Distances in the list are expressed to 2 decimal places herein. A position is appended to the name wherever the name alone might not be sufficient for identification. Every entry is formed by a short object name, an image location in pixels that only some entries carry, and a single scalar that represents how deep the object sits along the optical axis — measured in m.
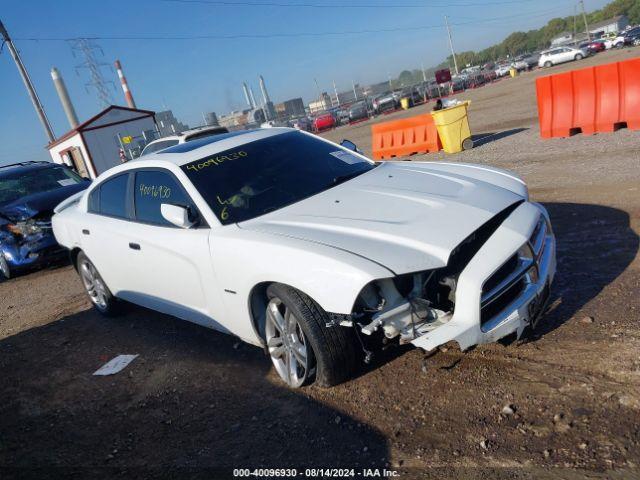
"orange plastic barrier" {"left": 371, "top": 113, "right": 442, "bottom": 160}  12.43
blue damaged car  8.62
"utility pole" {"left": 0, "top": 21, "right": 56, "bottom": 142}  24.53
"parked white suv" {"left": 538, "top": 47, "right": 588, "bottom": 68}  46.19
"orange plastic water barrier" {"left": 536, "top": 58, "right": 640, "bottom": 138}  9.43
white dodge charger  2.94
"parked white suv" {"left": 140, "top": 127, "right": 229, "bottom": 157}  12.45
